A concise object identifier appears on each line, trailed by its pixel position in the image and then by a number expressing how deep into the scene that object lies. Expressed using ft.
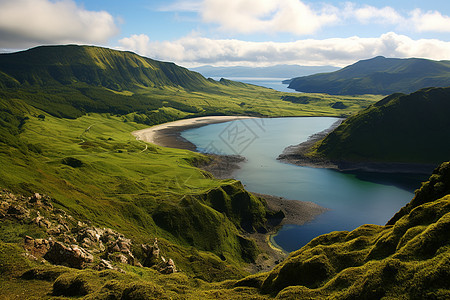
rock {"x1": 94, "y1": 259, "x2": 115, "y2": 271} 130.24
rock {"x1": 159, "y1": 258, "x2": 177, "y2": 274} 161.89
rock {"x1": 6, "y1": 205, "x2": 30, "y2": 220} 151.75
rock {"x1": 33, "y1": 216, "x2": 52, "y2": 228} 153.47
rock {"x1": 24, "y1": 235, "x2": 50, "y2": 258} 127.13
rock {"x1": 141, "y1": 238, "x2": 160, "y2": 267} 176.96
